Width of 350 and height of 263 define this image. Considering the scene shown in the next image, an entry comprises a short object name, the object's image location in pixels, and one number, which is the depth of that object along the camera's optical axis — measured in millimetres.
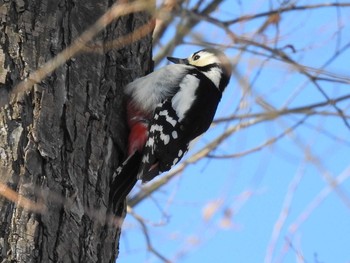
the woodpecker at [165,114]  6637
